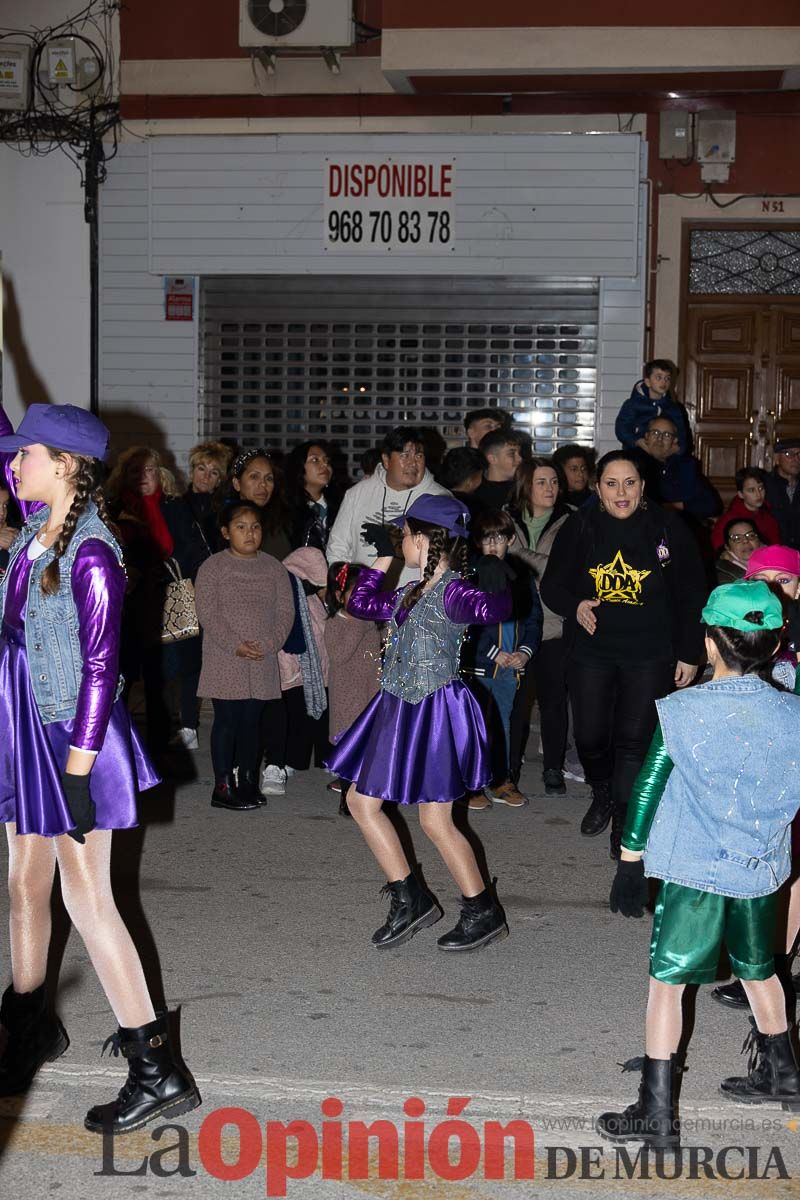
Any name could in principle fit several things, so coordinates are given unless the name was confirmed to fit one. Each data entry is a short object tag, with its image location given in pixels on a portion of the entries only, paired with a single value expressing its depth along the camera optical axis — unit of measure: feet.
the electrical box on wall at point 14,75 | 44.83
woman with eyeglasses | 32.04
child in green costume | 13.24
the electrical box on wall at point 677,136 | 42.52
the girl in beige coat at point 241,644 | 26.63
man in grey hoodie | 26.73
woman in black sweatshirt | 22.61
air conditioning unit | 41.57
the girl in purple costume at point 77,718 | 13.14
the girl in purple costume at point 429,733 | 18.44
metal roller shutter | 44.55
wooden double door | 44.24
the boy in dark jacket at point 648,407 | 37.73
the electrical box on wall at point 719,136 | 42.65
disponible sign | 43.60
